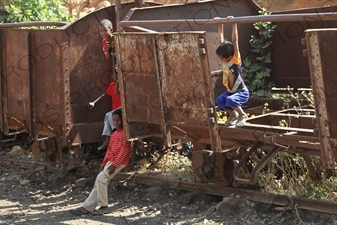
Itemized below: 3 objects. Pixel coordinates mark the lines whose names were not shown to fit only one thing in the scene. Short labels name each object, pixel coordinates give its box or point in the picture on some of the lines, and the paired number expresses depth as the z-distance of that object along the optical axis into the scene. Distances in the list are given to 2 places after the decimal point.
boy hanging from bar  7.18
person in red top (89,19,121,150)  9.09
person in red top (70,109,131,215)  8.09
